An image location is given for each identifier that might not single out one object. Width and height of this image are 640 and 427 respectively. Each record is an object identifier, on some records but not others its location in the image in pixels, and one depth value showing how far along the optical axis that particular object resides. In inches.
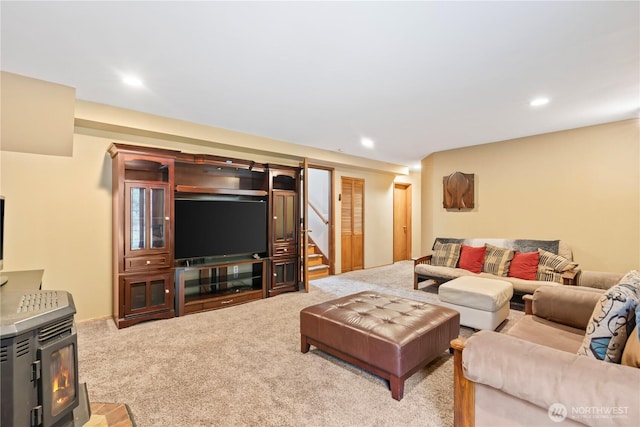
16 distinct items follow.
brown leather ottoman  79.7
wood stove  48.2
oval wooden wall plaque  206.7
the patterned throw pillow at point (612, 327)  51.8
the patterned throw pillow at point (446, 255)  190.7
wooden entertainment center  130.3
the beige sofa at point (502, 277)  147.1
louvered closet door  251.3
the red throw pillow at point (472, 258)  179.8
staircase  235.8
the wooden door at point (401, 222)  298.5
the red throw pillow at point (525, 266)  160.9
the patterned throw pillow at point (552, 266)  151.2
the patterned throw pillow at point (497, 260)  169.3
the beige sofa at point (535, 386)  40.0
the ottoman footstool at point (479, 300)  122.2
